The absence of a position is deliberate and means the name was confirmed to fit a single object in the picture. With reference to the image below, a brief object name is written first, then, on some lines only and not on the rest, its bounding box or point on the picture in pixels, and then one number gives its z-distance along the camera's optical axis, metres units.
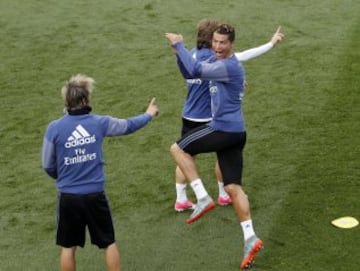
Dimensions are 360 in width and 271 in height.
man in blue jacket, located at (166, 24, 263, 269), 13.73
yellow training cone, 15.57
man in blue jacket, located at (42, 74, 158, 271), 12.70
